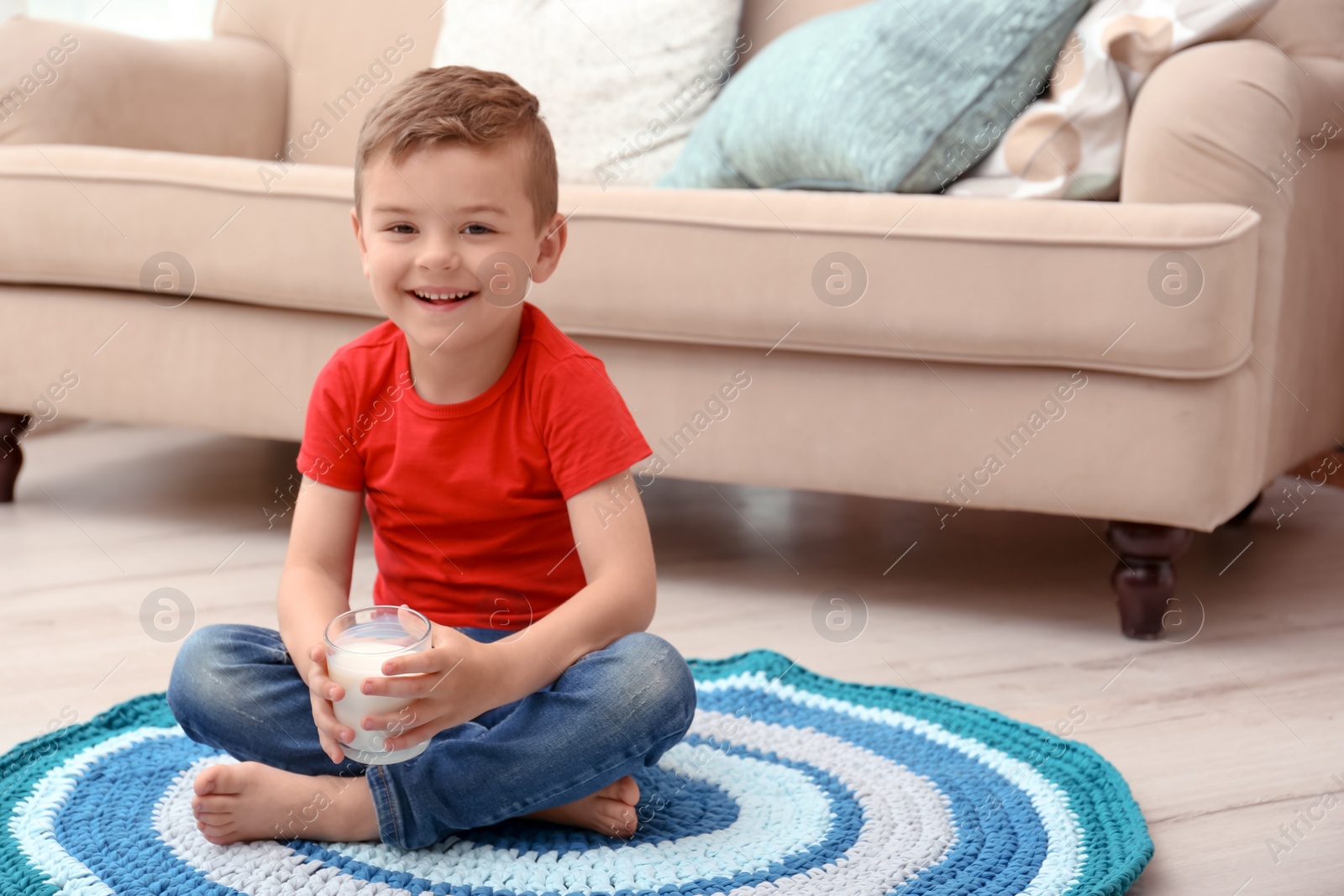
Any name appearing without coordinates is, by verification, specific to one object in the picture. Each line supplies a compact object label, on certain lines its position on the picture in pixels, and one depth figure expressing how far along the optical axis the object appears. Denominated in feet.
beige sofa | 10.14
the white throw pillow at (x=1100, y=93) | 10.47
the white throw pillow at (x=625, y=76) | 12.53
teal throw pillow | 10.72
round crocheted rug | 8.50
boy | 8.59
